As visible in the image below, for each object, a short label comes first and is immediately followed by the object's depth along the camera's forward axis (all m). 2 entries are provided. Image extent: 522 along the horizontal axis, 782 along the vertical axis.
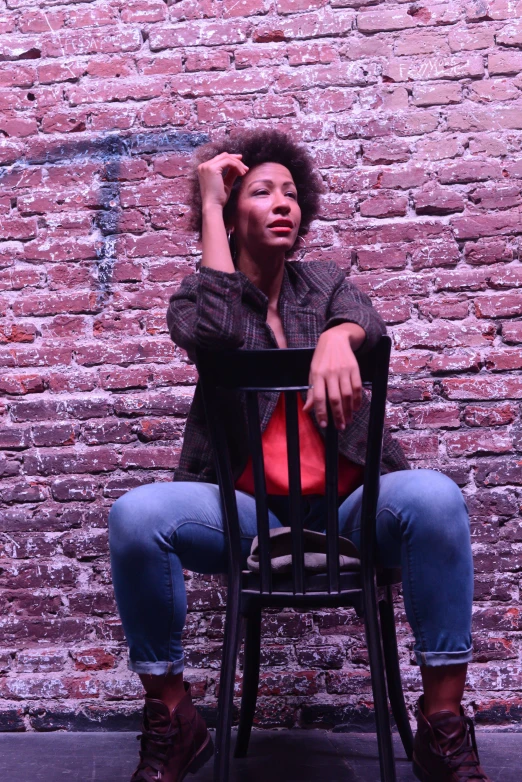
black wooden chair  1.34
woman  1.36
